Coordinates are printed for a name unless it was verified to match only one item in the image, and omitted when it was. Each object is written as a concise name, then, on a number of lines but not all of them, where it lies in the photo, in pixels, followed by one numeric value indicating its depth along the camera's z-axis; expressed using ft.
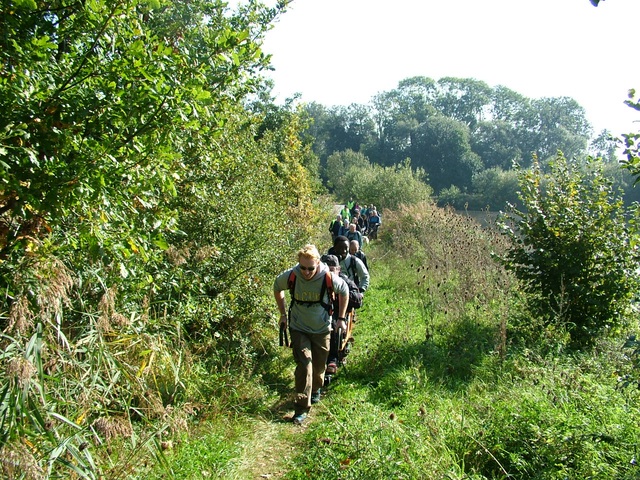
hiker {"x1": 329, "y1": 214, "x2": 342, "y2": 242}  60.84
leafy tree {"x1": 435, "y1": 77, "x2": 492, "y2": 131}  324.39
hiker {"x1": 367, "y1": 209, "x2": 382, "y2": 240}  80.79
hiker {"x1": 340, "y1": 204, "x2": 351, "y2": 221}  69.54
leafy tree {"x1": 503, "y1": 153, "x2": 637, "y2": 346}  24.07
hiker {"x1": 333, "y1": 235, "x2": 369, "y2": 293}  27.09
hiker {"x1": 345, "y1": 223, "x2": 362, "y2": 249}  55.15
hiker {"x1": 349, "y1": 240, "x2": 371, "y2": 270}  31.94
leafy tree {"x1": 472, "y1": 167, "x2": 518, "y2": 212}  164.51
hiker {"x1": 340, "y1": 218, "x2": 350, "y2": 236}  58.32
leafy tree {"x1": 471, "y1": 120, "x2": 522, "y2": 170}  271.28
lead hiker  19.69
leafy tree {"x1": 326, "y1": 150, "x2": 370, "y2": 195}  160.35
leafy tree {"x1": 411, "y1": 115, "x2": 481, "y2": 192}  257.75
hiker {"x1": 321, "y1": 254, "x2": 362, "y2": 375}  23.07
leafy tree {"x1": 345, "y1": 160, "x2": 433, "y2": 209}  99.30
